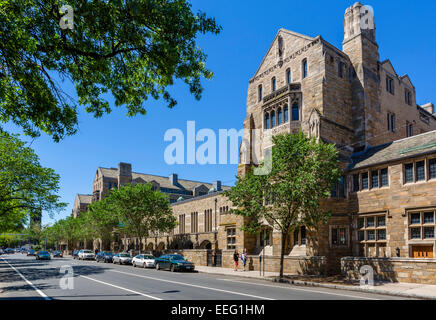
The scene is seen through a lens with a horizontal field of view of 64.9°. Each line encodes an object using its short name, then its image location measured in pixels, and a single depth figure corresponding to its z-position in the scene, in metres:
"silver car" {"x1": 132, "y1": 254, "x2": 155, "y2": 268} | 32.27
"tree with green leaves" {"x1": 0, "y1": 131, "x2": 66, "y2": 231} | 31.11
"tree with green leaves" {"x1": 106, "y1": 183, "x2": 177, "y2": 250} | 41.06
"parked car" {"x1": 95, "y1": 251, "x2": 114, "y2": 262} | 42.86
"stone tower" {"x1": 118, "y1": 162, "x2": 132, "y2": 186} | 76.76
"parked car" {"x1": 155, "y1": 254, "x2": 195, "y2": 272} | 27.69
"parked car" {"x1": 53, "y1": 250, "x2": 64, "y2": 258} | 64.08
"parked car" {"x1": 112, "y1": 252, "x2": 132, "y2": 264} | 38.54
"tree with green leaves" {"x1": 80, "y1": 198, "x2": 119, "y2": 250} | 47.38
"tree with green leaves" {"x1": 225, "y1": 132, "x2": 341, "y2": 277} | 20.72
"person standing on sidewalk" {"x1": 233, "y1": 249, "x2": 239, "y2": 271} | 29.47
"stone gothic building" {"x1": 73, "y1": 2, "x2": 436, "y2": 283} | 21.12
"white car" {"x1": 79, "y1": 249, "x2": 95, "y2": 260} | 50.88
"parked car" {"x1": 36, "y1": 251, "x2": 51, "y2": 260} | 51.48
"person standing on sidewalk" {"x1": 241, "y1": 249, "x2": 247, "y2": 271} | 28.94
